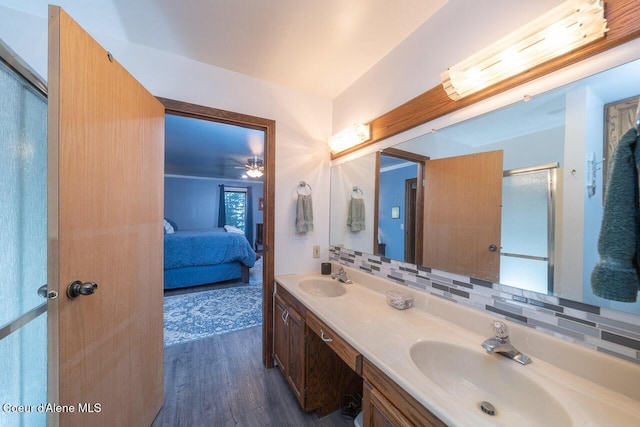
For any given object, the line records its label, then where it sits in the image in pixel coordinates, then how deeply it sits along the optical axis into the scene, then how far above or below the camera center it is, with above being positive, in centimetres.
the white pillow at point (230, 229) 475 -42
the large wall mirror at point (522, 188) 71 +11
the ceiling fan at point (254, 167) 412 +81
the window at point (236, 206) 694 +13
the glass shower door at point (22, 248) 84 -17
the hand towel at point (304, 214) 193 -2
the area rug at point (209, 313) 245 -133
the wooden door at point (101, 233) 77 -11
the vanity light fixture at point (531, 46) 69 +61
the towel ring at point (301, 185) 198 +23
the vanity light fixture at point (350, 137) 166 +59
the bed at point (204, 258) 359 -82
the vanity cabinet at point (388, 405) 64 -62
